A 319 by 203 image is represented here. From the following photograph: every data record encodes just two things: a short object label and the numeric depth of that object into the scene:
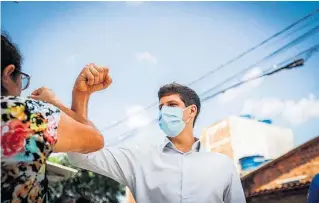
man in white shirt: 1.99
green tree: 14.84
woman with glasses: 0.95
